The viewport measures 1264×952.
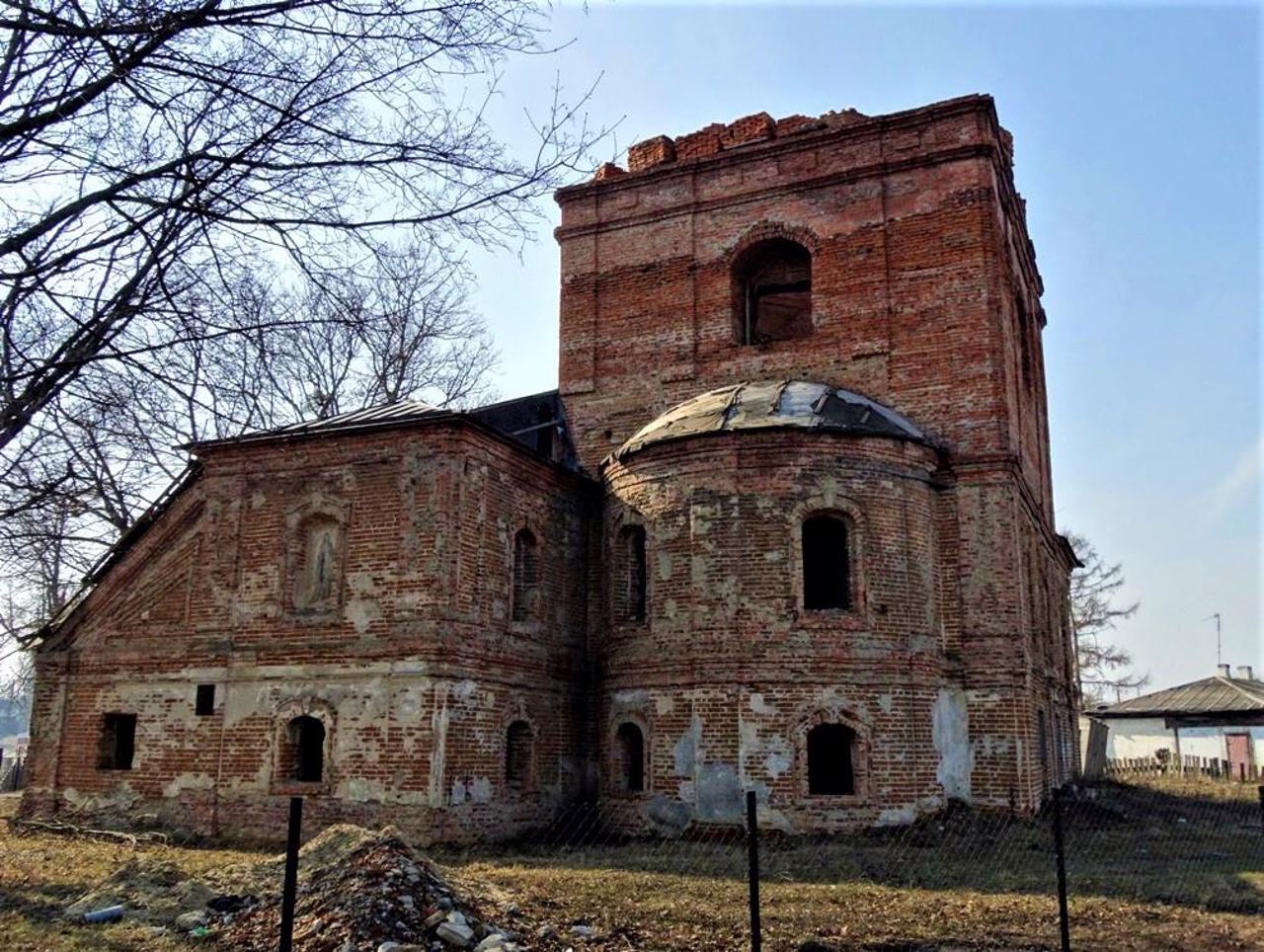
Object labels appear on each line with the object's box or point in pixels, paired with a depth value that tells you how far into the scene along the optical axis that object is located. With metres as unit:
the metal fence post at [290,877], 5.82
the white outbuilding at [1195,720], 29.11
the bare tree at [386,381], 25.05
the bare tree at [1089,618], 39.84
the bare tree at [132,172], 5.52
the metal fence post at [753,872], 6.91
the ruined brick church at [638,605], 14.38
